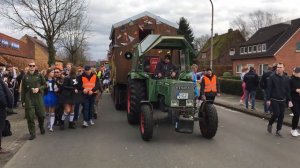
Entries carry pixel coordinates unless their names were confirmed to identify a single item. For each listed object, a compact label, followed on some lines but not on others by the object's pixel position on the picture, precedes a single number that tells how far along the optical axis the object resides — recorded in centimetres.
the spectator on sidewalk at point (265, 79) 828
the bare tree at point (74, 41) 2934
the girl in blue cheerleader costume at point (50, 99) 679
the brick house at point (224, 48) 4311
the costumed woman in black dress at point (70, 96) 688
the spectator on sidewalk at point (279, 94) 638
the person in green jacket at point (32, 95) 601
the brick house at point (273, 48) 2909
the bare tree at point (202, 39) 5940
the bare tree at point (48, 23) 2130
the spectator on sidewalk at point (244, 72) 1046
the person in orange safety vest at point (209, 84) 793
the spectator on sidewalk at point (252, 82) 984
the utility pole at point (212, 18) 1729
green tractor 581
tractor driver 685
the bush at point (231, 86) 1484
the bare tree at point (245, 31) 5418
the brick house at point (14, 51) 1704
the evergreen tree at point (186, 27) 3937
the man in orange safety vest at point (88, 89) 714
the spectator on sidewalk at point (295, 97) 639
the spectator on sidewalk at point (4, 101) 495
